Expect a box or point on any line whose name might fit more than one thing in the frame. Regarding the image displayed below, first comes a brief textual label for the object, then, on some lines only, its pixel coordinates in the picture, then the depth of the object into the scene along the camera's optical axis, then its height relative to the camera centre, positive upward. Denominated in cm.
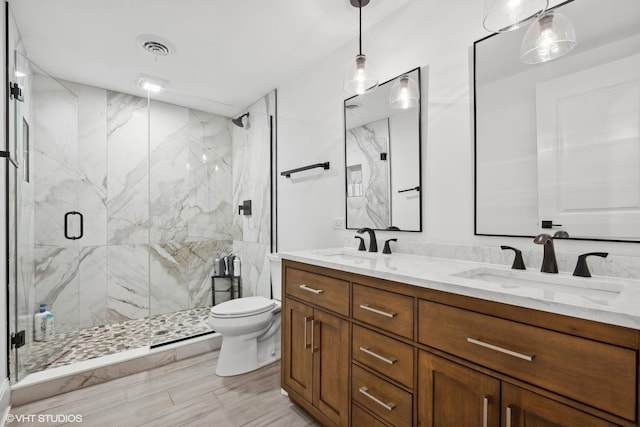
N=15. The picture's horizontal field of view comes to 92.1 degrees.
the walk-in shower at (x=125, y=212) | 238 +6
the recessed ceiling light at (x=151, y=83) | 288 +129
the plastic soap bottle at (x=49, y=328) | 240 -86
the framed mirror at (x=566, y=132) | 113 +34
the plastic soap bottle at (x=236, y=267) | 354 -57
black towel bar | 245 +41
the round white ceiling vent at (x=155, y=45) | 225 +131
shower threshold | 196 -107
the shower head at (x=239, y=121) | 359 +115
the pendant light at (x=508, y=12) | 112 +75
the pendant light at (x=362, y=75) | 176 +82
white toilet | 226 -90
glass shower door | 208 +3
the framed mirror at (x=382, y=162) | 185 +36
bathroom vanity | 76 -42
